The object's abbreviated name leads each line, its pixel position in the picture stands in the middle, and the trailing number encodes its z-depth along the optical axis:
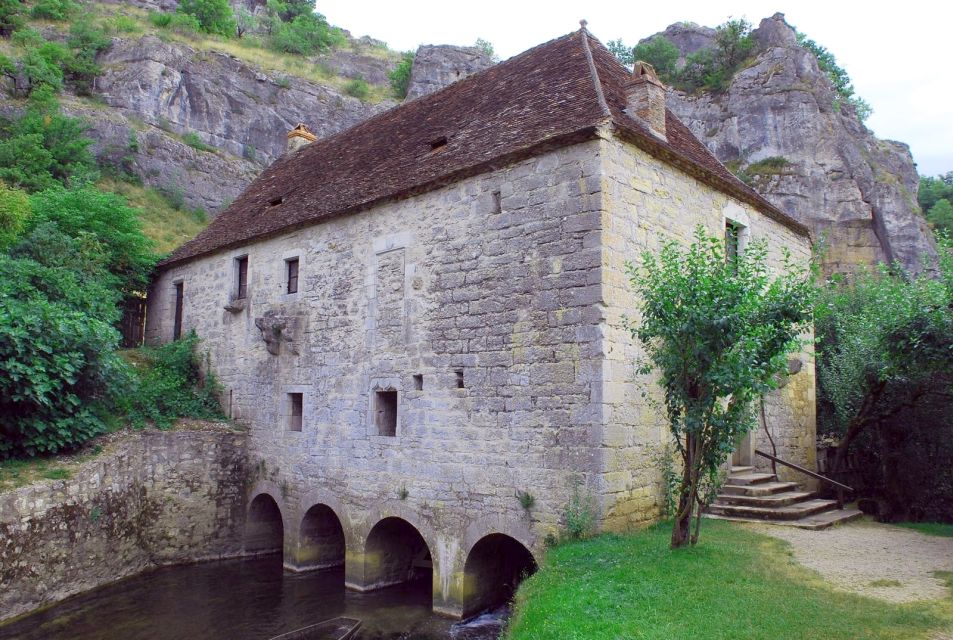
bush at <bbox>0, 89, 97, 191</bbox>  22.36
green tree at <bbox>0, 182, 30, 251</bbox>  14.30
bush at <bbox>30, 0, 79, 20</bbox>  33.19
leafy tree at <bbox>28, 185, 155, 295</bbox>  17.22
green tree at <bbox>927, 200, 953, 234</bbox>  34.31
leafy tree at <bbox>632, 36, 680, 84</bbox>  31.95
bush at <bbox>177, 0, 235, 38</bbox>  41.41
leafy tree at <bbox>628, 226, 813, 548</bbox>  6.65
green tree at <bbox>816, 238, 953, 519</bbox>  8.89
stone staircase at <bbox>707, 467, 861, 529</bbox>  9.38
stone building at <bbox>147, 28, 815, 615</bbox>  8.49
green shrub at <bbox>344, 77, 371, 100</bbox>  39.00
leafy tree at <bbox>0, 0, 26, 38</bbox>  30.81
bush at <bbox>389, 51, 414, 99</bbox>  41.44
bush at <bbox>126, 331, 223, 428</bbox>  13.63
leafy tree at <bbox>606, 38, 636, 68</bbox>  37.88
